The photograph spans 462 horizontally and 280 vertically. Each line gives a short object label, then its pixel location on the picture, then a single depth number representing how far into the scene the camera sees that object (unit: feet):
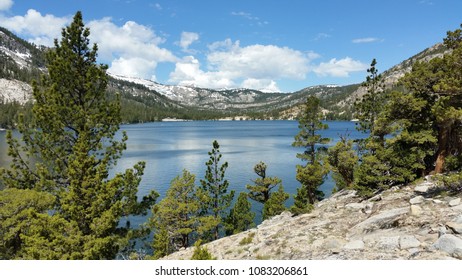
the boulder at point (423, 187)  57.36
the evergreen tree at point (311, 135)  128.66
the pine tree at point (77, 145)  51.42
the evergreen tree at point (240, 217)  124.64
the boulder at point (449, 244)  30.91
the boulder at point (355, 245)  39.76
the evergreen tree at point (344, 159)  108.47
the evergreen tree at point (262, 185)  142.20
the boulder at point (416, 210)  45.03
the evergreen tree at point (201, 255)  33.88
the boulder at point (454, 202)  45.26
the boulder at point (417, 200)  50.61
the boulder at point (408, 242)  35.32
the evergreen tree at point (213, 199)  113.19
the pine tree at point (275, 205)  124.98
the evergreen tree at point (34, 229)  47.47
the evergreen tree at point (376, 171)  67.72
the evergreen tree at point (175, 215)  93.71
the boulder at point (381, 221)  45.73
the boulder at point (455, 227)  34.52
